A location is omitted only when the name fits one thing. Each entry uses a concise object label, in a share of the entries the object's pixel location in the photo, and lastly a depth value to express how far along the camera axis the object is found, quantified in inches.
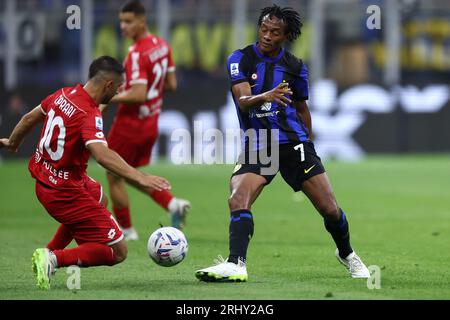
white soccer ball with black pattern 723.4
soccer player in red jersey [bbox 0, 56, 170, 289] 685.9
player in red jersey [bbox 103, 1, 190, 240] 1015.0
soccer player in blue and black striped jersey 721.0
